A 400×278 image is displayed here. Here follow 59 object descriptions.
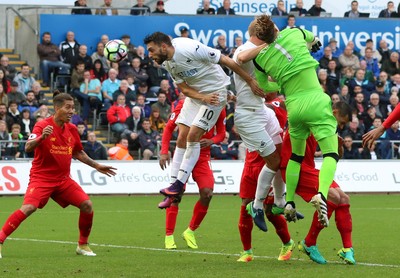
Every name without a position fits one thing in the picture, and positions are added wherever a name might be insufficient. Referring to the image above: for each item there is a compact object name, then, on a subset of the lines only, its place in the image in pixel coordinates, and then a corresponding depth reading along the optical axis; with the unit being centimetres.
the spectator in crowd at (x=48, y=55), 3053
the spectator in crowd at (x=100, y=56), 3100
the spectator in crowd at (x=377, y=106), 3156
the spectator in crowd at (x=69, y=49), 3052
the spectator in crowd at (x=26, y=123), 2744
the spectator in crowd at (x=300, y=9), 3412
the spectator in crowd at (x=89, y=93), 2967
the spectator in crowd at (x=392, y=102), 3184
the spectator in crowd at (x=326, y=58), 3281
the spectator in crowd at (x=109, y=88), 3011
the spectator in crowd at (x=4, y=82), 2842
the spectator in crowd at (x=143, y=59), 3136
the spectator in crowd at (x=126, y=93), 2969
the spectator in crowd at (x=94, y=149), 2717
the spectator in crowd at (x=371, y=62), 3362
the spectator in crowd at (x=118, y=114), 2918
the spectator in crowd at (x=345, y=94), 3170
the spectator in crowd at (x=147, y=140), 2783
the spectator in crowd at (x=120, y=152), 2753
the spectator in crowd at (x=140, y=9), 3281
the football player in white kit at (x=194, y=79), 1283
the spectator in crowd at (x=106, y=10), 3247
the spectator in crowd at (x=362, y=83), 3241
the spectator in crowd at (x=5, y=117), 2741
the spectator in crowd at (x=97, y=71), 3030
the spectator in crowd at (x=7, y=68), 2950
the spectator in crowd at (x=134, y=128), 2839
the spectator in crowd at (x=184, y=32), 3153
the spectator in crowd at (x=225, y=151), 2819
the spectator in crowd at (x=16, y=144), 2661
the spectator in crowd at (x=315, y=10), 3428
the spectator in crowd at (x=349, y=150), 2895
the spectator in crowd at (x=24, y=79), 2933
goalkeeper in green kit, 1159
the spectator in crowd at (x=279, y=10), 3321
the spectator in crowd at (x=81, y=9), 3241
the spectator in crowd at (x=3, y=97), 2808
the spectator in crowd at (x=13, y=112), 2760
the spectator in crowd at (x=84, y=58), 3025
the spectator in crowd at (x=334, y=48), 3353
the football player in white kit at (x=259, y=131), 1242
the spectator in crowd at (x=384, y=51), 3400
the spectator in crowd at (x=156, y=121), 2900
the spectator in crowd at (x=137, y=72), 3083
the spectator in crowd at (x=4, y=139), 2655
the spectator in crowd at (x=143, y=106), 2936
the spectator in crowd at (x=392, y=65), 3378
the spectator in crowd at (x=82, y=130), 2802
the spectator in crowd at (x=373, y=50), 3378
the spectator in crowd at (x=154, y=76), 3125
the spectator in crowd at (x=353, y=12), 3472
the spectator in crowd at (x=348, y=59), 3319
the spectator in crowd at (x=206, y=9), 3353
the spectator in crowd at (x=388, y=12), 3519
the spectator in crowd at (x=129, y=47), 3136
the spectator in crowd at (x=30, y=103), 2833
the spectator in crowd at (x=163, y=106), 2938
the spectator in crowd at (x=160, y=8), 3322
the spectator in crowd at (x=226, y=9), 3347
